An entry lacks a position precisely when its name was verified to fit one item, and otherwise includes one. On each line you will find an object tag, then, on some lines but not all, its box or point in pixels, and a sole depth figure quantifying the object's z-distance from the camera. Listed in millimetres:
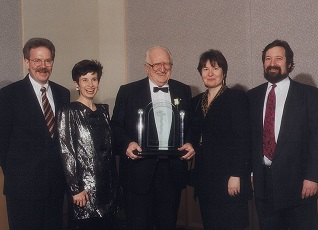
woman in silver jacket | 3023
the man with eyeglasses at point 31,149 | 3145
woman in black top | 3102
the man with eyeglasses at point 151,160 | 3193
